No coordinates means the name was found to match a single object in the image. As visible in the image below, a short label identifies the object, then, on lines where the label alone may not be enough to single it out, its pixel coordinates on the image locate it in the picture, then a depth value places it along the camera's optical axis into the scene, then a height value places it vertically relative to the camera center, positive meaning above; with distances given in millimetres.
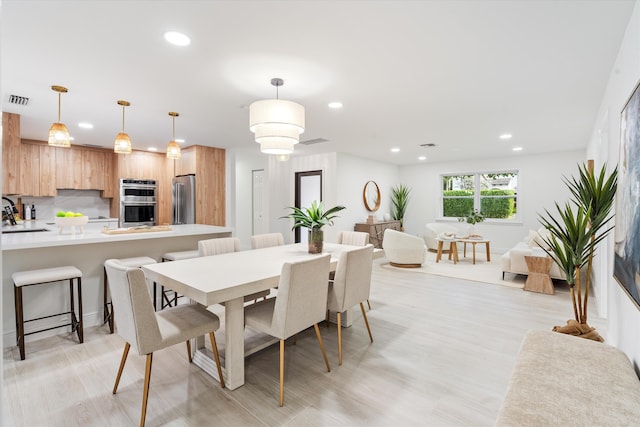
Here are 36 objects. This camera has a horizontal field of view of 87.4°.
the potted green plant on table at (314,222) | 3307 -155
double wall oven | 6418 +86
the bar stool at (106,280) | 3214 -752
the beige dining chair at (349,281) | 2668 -605
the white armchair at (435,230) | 7859 -552
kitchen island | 2933 -510
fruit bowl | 3331 -146
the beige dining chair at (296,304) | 2189 -670
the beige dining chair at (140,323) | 1909 -705
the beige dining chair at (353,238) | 4062 -394
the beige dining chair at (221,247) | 3387 -428
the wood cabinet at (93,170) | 6312 +700
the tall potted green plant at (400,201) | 8859 +160
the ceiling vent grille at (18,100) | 3453 +1121
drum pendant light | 2756 +707
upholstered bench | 1282 -788
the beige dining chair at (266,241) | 3881 -406
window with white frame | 7739 +305
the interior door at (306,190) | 7371 +387
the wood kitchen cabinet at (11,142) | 4012 +780
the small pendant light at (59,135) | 3098 +663
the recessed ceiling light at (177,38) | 2238 +1150
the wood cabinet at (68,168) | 6023 +698
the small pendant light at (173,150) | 4006 +682
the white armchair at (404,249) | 5992 -759
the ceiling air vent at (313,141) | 5609 +1129
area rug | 5227 -1119
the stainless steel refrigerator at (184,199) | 6098 +143
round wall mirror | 7818 +263
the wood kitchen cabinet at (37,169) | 5652 +639
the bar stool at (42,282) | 2693 -626
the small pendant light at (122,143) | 3562 +675
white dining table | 2094 -505
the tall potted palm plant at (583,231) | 2246 -166
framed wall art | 1626 +18
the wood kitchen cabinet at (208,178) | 6102 +538
